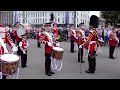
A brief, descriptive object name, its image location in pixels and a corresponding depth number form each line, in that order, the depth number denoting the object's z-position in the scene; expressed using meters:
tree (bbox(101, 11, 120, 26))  23.53
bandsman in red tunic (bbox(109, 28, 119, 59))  11.55
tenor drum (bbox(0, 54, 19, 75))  5.27
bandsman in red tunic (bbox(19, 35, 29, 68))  8.88
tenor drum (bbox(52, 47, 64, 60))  7.40
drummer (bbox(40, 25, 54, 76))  7.54
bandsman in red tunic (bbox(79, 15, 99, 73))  8.14
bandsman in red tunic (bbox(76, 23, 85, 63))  10.40
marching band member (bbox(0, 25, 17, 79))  5.55
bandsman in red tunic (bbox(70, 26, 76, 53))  13.31
